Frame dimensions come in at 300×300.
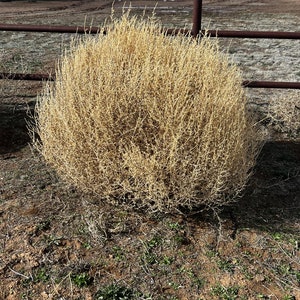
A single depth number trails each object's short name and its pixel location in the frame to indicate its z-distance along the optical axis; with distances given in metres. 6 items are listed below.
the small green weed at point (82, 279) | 2.75
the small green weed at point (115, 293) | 2.68
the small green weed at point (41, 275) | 2.77
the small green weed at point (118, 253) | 2.93
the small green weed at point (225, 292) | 2.71
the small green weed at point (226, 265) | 2.89
